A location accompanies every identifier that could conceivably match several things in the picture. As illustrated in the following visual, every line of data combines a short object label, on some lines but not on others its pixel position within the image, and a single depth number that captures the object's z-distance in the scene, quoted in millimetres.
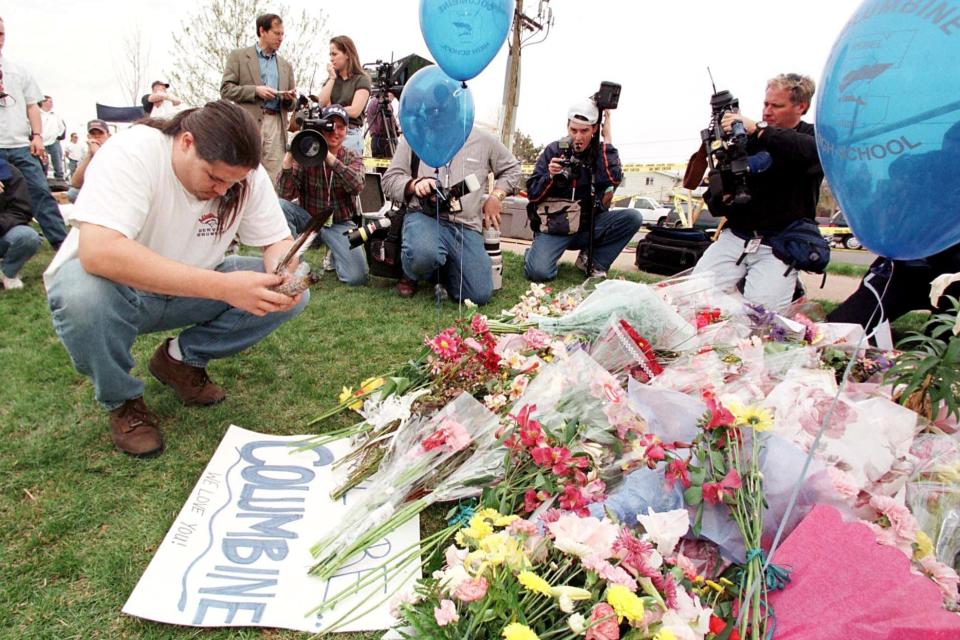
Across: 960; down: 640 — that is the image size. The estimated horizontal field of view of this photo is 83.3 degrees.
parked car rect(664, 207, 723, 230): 12805
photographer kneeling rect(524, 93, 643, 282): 4316
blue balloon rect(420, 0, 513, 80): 3010
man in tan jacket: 4551
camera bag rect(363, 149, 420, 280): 3893
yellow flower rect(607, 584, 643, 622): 846
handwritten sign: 1219
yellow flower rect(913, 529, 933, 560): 1165
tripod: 5158
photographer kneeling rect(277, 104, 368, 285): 3902
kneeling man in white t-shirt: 1571
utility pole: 11289
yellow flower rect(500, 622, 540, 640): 815
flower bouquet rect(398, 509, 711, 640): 881
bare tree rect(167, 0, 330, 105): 13008
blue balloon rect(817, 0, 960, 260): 1200
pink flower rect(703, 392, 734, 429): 1208
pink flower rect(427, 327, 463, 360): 1896
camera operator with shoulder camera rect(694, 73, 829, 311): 3258
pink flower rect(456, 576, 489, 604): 901
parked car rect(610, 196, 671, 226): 18141
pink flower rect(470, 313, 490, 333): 2059
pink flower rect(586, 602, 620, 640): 855
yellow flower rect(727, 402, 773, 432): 1226
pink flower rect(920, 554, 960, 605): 1105
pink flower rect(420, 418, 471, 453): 1506
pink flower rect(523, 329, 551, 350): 1993
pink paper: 920
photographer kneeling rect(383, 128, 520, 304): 3655
